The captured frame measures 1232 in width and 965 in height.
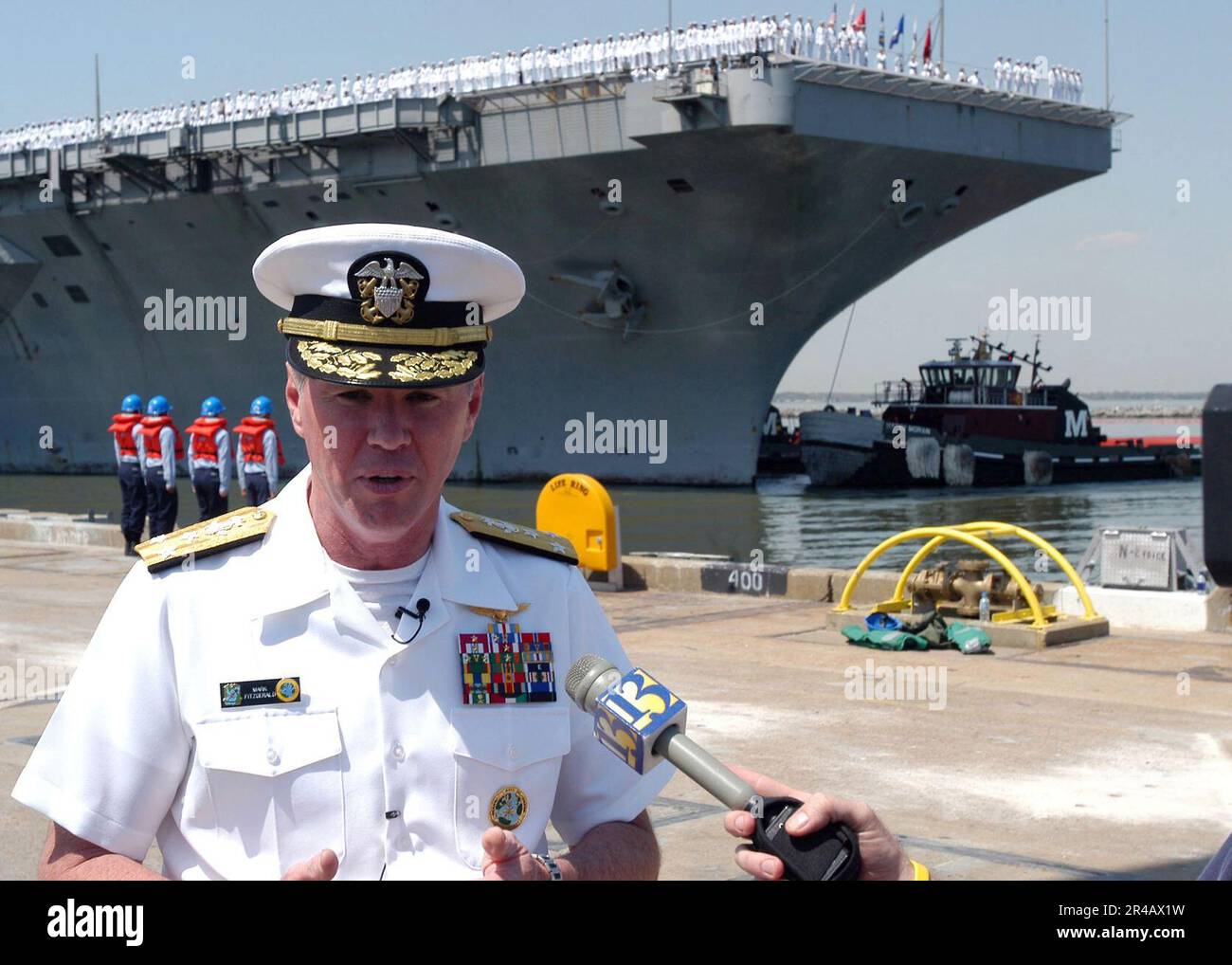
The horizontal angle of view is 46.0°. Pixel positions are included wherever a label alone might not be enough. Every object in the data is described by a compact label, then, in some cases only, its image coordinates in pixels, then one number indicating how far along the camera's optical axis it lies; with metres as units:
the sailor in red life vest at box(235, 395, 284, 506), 16.53
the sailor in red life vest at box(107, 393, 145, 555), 15.96
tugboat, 34.47
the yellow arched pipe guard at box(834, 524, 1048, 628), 9.45
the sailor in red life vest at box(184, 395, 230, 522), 16.17
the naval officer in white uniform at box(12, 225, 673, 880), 1.97
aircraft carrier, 26.27
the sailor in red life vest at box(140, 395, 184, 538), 16.06
